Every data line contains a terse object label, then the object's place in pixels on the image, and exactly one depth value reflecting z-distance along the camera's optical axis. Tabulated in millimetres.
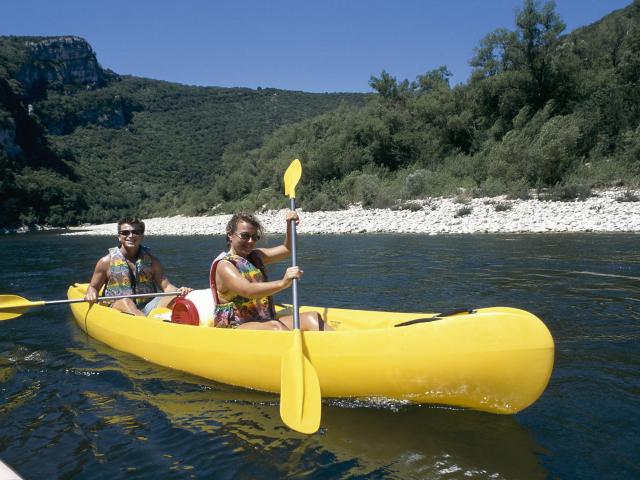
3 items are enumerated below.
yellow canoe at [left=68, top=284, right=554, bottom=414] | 2646
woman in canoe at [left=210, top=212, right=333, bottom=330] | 3388
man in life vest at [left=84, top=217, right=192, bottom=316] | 4711
